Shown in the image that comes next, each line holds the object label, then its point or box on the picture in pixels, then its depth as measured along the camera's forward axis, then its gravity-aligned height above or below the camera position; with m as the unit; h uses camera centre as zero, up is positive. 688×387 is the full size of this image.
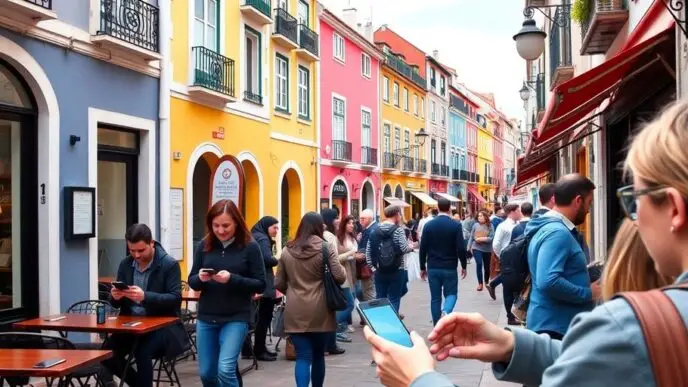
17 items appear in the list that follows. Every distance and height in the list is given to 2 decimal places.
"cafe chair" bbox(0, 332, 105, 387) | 5.80 -1.13
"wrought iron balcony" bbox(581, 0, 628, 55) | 7.39 +1.90
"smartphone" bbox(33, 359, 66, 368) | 4.61 -1.03
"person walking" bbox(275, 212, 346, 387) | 6.47 -0.83
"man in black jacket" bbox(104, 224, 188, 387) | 6.05 -0.78
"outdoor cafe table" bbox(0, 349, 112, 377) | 4.51 -1.05
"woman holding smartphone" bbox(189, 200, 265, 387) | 5.87 -0.69
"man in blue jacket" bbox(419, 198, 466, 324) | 10.09 -0.72
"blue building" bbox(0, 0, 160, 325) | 9.30 +0.98
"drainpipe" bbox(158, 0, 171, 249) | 12.70 +1.33
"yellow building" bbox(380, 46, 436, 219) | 35.00 +3.58
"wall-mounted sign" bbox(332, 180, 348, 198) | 26.94 +0.55
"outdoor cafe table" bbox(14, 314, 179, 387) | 5.76 -1.02
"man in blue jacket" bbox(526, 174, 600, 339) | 4.73 -0.41
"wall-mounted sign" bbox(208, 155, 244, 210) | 9.13 +0.31
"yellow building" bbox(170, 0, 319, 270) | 14.31 +2.42
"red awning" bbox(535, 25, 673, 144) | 5.50 +0.98
